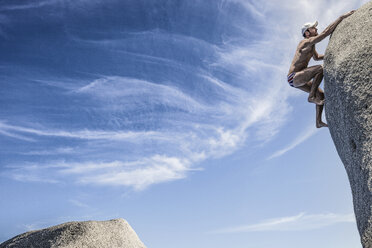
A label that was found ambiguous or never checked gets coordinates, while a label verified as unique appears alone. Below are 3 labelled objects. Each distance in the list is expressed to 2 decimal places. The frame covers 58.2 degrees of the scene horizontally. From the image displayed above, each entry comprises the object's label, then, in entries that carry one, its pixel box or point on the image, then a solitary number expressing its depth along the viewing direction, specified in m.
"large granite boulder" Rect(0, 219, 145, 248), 9.02
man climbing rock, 7.80
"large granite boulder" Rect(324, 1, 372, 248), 5.75
